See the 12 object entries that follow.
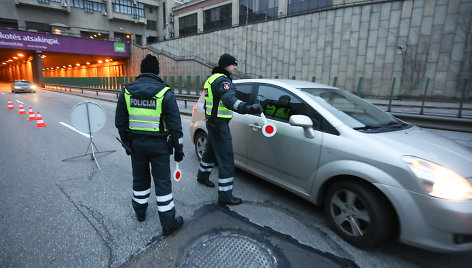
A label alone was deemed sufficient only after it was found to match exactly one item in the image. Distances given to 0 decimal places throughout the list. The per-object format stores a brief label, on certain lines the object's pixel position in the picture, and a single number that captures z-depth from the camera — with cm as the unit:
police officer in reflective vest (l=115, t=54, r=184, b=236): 242
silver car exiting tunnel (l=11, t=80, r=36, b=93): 2409
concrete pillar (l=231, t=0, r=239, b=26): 3547
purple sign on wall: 3038
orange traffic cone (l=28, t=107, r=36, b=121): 910
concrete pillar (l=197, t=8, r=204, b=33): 4272
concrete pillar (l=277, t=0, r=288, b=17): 2844
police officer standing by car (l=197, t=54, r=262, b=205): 315
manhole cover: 216
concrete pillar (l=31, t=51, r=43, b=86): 3509
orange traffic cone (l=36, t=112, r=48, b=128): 793
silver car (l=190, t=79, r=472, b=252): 199
